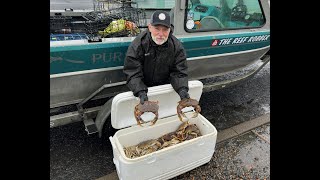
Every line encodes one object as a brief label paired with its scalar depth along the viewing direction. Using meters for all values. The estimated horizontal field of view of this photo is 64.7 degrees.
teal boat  2.54
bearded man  2.41
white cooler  2.30
